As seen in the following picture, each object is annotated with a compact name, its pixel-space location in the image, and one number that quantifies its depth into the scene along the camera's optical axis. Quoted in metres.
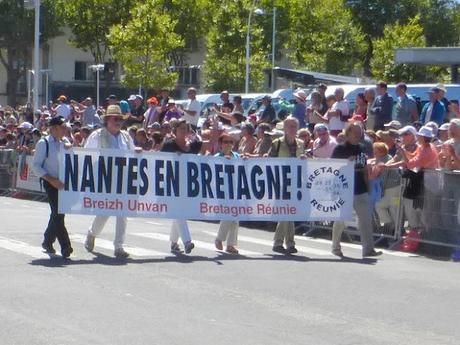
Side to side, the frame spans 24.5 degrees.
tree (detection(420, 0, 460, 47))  79.62
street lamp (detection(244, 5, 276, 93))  57.00
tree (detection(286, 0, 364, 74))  64.00
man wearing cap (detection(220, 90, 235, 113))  25.84
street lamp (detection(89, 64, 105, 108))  51.82
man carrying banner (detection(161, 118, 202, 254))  14.66
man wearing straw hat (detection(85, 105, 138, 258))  14.19
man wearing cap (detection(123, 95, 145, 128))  27.12
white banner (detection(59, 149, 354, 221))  14.52
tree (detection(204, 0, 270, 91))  60.16
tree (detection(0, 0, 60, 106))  65.12
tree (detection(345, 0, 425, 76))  78.62
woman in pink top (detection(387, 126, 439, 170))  17.11
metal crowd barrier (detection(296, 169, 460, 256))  16.56
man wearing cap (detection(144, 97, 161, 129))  26.85
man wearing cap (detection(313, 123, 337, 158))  18.56
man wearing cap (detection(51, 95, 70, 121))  32.37
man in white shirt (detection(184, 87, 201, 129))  26.41
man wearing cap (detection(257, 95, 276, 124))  24.72
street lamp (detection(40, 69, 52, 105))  56.77
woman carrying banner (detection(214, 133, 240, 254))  15.23
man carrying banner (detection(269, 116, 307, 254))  15.35
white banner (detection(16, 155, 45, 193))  27.98
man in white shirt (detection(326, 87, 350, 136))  21.80
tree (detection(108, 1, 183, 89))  51.69
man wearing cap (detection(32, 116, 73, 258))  13.92
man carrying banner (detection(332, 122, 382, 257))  15.40
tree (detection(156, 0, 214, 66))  65.44
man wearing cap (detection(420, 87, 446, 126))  21.14
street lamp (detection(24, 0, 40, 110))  38.44
